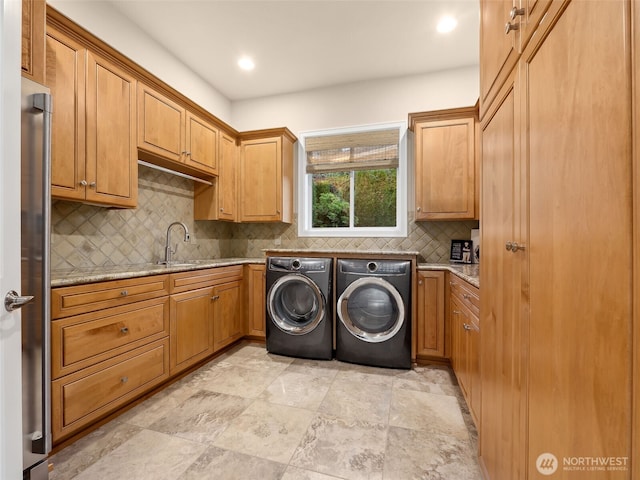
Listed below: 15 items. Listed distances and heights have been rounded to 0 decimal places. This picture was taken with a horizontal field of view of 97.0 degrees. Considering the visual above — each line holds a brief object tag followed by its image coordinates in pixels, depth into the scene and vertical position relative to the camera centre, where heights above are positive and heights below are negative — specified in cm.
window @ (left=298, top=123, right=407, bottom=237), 329 +73
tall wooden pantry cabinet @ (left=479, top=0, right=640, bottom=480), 46 -1
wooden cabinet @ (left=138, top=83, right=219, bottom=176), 227 +95
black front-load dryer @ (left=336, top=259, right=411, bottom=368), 252 -67
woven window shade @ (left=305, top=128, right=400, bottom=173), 329 +107
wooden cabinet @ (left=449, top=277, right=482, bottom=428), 161 -67
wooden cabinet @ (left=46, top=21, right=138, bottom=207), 169 +75
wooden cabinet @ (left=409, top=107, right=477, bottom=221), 273 +76
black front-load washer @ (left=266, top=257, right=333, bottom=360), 271 -67
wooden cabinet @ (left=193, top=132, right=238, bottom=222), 317 +54
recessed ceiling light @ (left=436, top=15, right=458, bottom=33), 240 +188
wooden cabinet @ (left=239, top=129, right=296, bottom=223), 333 +75
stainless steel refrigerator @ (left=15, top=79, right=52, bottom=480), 100 -13
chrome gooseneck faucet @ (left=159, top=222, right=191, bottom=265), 274 -11
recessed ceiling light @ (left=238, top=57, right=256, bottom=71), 294 +188
